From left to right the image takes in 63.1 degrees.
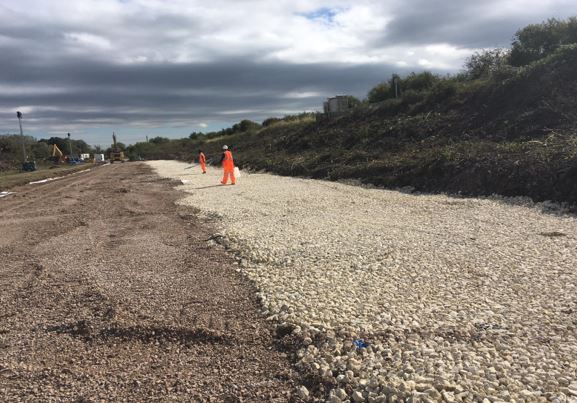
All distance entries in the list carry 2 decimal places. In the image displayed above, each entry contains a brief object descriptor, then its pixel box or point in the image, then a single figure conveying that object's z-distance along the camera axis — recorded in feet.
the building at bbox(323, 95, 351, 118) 135.48
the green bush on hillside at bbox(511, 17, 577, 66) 83.76
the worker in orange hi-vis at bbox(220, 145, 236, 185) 69.92
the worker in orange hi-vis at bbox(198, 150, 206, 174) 105.26
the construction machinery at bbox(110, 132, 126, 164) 244.32
